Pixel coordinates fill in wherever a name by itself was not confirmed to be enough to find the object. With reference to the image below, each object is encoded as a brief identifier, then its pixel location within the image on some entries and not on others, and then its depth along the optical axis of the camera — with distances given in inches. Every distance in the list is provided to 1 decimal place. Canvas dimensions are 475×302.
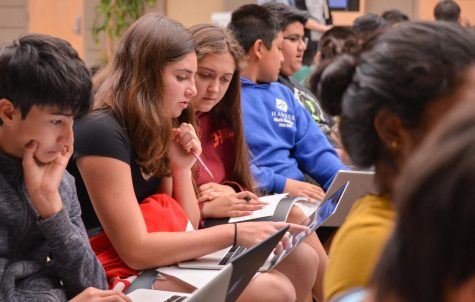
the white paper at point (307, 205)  148.9
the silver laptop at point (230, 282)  103.6
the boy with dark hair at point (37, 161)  115.1
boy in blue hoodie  164.4
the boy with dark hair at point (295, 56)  184.4
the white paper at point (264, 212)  141.4
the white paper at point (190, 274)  127.1
